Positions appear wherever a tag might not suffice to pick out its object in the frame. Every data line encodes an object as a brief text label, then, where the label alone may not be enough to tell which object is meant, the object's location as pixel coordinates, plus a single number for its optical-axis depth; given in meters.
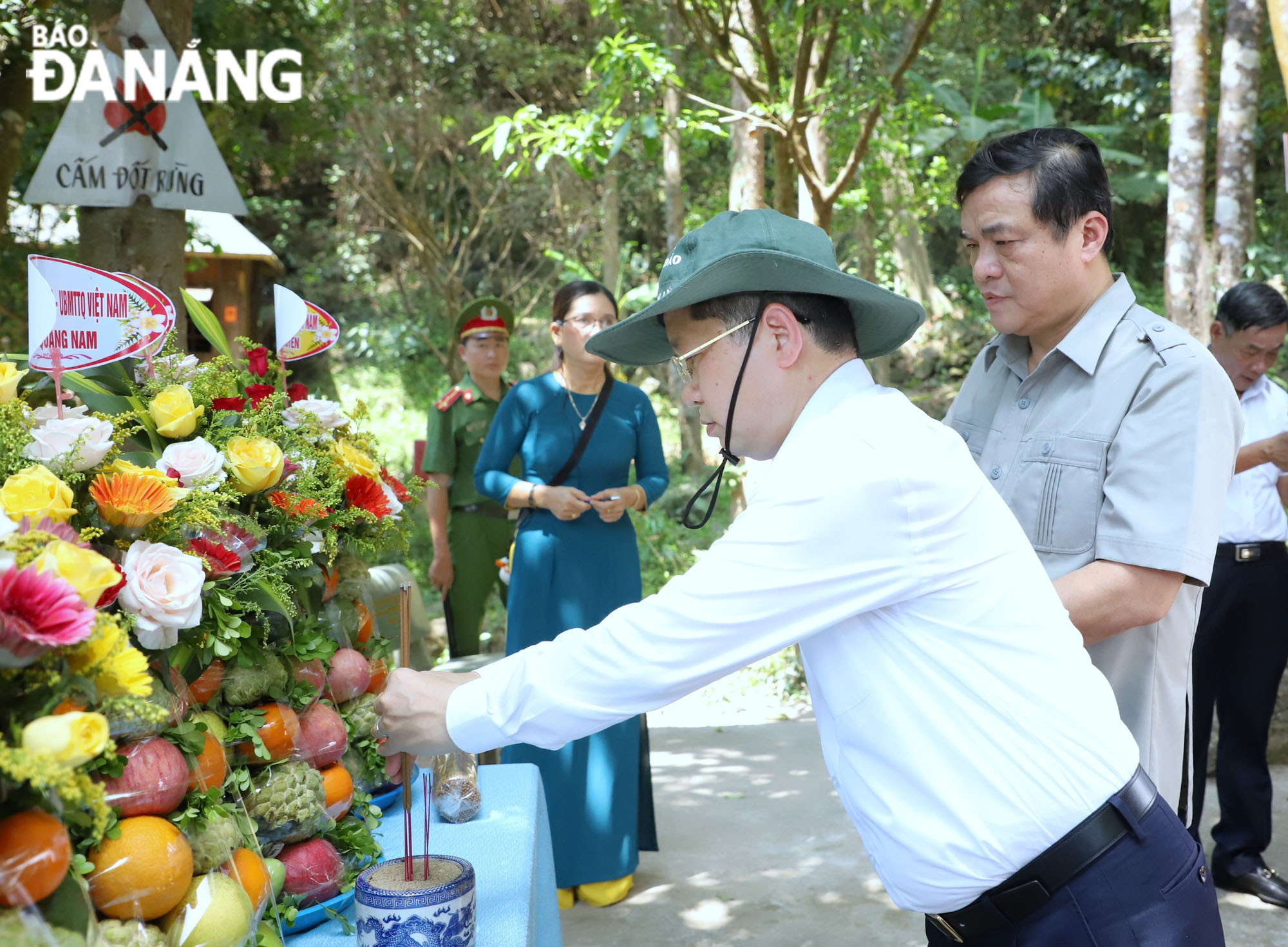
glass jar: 1.97
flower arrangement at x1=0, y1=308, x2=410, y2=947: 0.95
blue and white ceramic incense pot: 1.34
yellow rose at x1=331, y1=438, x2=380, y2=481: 1.76
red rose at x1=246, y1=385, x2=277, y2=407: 1.75
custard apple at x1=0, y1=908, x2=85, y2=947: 0.90
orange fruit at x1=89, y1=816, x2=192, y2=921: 1.13
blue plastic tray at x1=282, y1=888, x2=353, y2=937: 1.52
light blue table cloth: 1.56
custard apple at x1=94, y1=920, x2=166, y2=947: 1.11
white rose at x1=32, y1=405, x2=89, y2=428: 1.46
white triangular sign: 3.17
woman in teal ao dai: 3.70
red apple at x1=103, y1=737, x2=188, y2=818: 1.20
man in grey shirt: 1.87
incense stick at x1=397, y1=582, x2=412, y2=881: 1.42
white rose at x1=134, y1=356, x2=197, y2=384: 1.62
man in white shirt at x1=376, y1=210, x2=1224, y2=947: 1.36
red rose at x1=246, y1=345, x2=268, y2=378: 1.78
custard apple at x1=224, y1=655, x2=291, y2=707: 1.45
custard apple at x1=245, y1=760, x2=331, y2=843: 1.44
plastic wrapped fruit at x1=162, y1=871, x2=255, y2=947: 1.20
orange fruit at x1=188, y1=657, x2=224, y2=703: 1.42
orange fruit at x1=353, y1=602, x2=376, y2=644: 1.81
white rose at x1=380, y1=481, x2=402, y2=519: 1.84
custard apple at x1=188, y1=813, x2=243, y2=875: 1.26
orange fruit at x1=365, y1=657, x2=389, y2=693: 1.81
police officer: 5.10
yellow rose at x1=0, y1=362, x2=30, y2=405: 1.39
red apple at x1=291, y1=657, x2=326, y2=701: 1.57
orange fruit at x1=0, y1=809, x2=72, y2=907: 0.91
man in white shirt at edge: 3.71
